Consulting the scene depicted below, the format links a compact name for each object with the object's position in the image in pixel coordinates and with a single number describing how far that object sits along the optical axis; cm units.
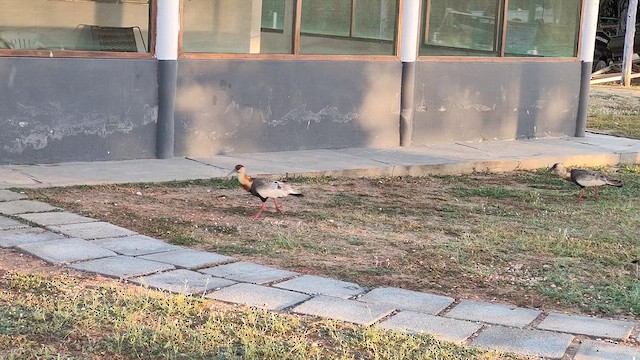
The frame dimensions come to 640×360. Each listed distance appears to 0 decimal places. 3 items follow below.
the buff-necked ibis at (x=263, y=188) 798
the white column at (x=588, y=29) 1385
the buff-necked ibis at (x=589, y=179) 952
